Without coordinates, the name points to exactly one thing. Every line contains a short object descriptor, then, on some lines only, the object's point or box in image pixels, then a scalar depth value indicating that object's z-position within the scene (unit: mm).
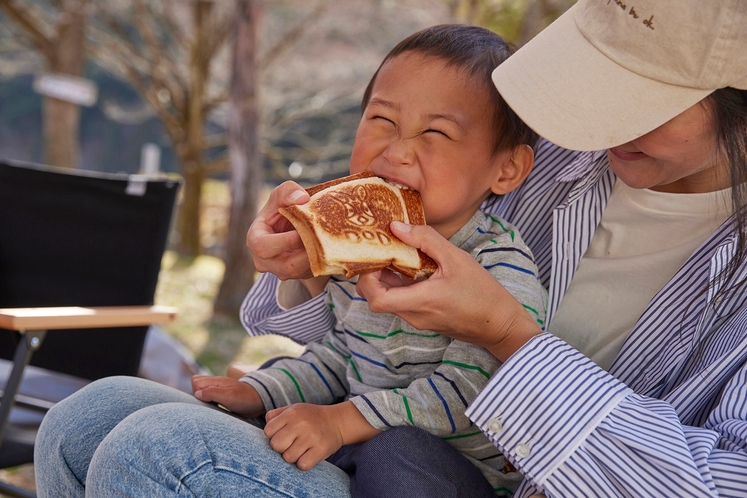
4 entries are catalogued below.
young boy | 1577
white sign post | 6664
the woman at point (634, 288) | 1312
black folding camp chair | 3486
